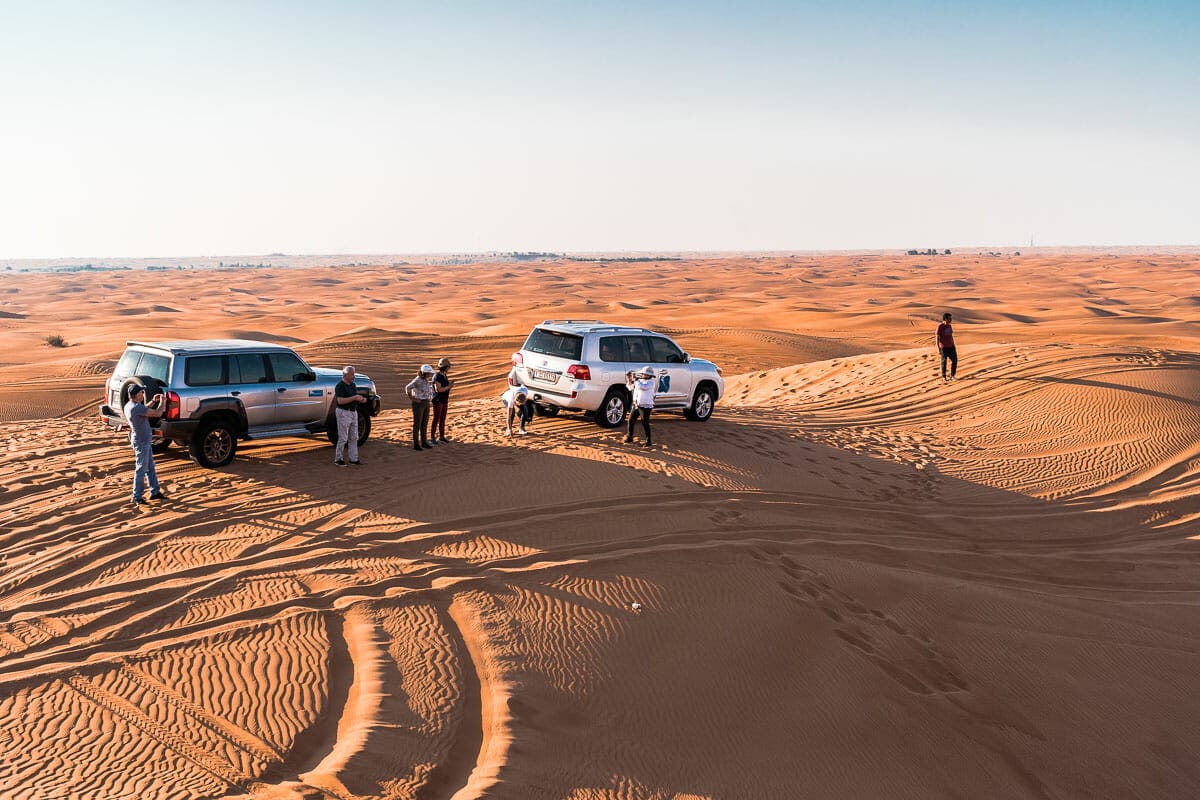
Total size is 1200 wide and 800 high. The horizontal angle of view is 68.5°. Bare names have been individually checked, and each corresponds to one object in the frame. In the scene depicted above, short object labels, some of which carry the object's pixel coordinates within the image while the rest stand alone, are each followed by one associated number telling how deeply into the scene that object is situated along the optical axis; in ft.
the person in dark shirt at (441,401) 47.91
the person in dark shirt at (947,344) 68.74
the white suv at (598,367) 50.88
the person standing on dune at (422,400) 46.80
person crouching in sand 51.49
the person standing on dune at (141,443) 36.76
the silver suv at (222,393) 41.65
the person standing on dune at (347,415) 43.16
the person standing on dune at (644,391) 47.75
